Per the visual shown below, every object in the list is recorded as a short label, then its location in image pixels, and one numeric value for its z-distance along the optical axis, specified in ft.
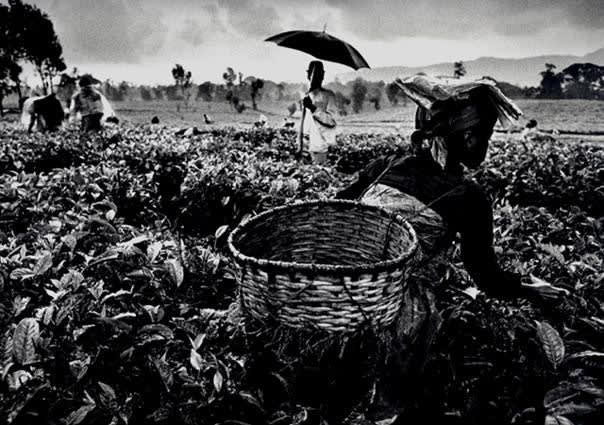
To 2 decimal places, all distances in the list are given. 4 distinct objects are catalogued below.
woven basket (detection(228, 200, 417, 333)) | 4.09
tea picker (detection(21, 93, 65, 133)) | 35.78
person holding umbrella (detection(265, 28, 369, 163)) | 16.40
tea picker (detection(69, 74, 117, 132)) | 30.81
